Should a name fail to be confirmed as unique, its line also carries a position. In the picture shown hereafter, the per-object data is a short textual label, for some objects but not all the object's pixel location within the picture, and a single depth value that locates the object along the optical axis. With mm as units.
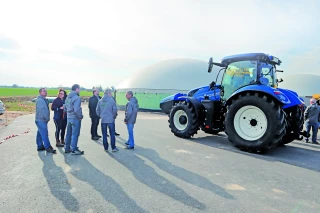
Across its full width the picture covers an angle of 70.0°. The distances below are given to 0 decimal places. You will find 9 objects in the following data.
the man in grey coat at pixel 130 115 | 6355
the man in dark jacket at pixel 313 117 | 8070
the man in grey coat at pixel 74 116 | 5656
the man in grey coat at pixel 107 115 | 6062
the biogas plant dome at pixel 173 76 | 28859
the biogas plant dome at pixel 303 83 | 33703
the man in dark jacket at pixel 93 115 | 7719
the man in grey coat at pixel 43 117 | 5648
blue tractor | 5809
